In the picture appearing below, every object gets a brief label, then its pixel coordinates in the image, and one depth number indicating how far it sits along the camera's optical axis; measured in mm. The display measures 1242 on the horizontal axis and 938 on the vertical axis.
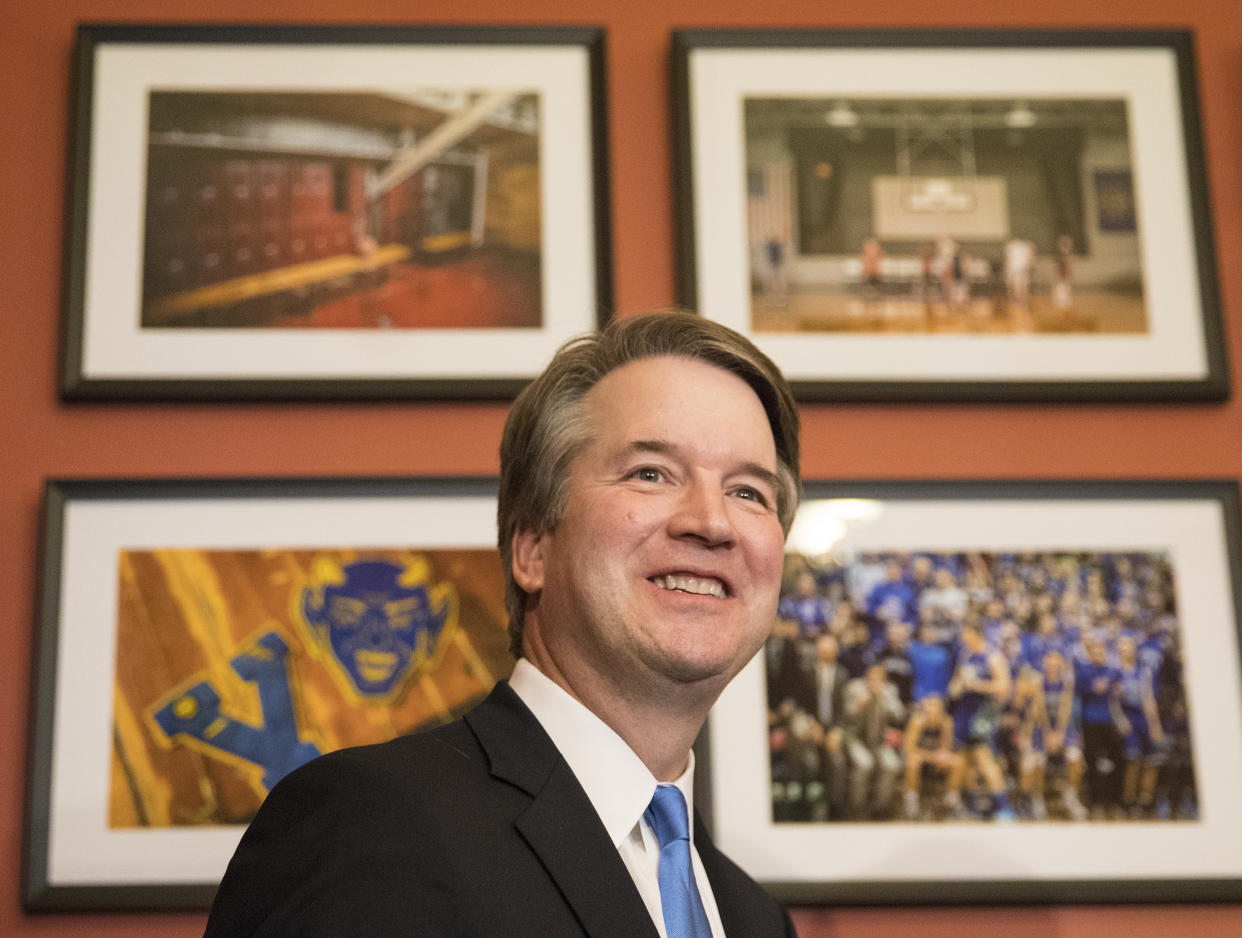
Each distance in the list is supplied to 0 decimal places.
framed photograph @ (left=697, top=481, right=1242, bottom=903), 2178
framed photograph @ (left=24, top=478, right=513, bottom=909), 2090
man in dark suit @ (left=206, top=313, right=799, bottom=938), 1270
